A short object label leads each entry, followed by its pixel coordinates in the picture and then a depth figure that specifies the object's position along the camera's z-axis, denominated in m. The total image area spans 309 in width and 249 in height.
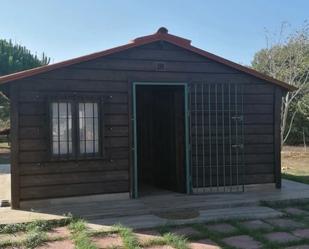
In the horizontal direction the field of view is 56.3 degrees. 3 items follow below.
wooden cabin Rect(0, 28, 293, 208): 4.57
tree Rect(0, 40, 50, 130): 15.39
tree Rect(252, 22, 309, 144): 11.64
